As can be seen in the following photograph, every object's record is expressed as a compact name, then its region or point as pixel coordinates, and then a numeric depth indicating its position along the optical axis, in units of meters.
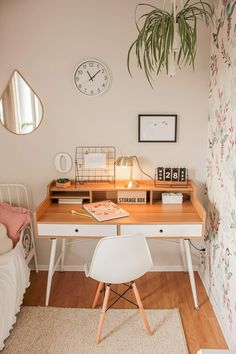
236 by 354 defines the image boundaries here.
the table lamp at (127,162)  2.58
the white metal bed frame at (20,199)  2.91
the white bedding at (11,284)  2.11
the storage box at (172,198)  2.71
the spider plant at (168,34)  1.84
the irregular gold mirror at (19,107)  2.69
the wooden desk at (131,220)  2.34
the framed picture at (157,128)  2.72
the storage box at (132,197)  2.70
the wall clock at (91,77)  2.64
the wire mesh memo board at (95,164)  2.77
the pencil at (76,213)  2.45
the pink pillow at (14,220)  2.58
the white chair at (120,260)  1.97
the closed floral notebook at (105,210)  2.42
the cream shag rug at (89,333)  2.15
